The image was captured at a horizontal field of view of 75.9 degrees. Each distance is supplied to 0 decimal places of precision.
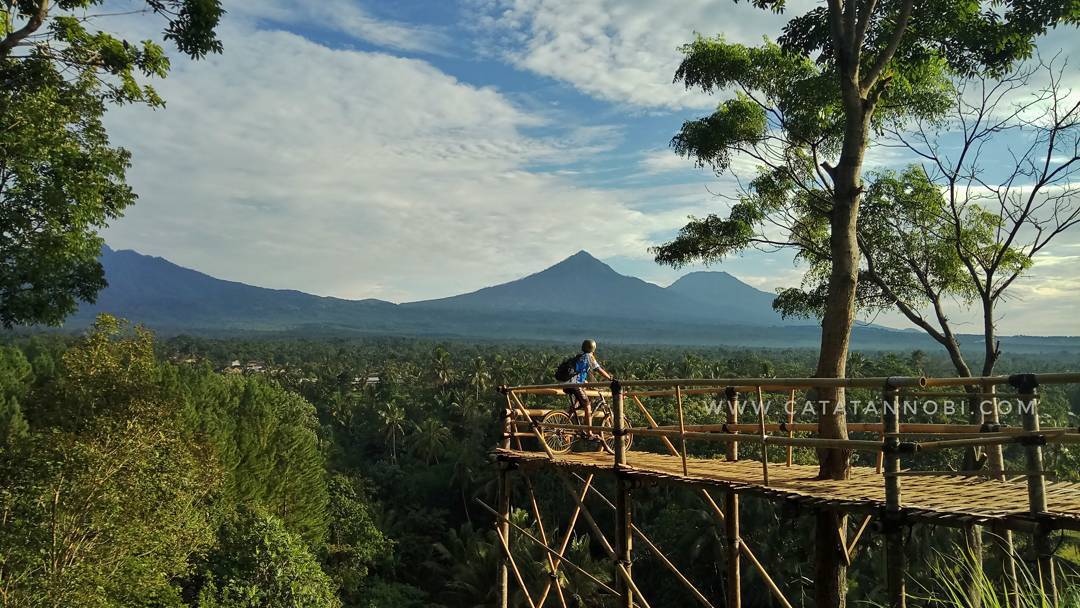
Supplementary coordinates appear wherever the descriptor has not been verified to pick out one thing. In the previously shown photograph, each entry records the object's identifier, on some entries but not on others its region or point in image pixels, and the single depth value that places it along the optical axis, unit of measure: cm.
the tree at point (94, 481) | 1329
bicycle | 971
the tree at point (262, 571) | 2225
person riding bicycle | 923
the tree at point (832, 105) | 729
